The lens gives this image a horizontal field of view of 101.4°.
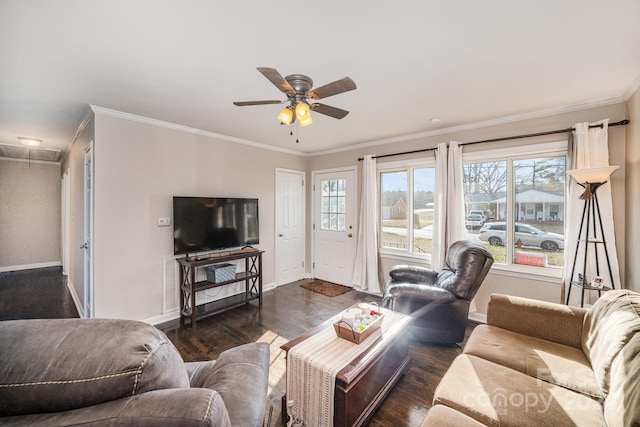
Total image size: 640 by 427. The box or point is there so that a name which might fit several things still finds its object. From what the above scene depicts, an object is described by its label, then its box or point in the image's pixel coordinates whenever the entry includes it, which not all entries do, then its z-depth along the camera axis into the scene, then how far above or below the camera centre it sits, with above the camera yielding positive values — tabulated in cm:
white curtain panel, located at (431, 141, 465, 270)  338 +13
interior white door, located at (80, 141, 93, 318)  286 -23
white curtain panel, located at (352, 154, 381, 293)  423 -29
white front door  465 -23
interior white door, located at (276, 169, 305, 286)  475 -25
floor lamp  239 -15
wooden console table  321 -93
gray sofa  66 -44
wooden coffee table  152 -110
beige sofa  116 -91
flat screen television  331 -15
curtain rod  253 +87
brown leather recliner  254 -85
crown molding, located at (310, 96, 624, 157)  267 +111
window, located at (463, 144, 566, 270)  297 +11
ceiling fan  172 +83
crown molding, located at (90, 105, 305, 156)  285 +112
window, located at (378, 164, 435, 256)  388 +7
